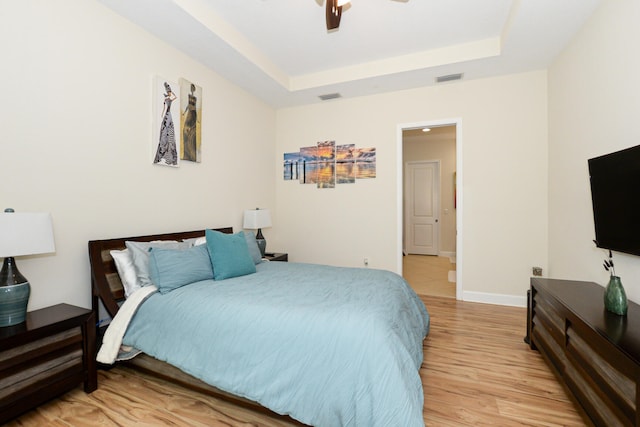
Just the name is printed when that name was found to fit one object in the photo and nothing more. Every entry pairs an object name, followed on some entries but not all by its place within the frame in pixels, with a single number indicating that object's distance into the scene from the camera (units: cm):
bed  148
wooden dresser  132
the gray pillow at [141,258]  233
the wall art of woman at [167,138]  290
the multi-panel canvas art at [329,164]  440
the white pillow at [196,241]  284
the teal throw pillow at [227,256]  254
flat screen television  181
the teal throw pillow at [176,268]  222
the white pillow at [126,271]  229
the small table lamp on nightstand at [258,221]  391
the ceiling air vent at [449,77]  369
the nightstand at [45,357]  160
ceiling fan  220
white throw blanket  201
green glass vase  175
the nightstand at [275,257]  398
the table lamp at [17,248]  163
